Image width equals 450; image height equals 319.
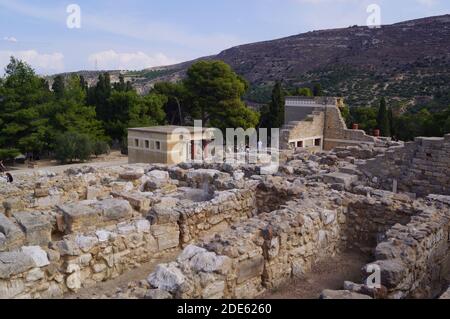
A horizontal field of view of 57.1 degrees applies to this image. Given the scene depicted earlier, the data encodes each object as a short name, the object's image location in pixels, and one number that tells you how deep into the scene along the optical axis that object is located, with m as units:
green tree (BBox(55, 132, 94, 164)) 28.12
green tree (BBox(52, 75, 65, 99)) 32.43
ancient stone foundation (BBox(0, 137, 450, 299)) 5.11
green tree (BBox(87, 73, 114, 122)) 35.81
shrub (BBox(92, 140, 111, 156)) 30.39
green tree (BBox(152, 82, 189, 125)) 34.78
